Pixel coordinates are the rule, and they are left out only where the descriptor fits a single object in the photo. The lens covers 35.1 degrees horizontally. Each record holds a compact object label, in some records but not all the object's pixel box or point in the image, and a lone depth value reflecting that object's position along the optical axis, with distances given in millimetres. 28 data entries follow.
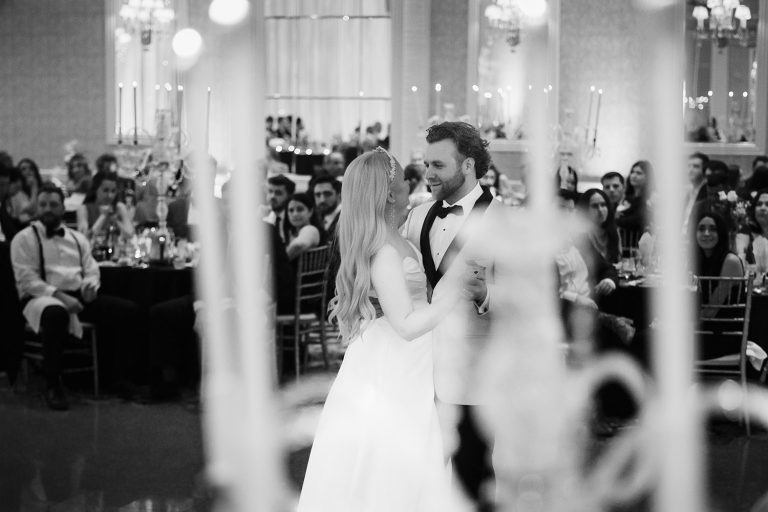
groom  3408
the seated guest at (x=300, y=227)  7422
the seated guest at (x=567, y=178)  9609
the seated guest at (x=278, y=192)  8367
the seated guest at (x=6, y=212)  7852
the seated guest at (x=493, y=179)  10427
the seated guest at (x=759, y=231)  7164
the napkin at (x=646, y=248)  7219
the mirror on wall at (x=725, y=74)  12750
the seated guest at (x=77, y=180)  10461
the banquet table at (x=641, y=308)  6328
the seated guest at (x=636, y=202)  8891
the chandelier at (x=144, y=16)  13836
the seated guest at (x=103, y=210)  8016
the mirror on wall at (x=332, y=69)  15484
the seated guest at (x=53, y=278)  6543
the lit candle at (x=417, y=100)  13859
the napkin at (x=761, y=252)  7043
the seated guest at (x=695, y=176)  9711
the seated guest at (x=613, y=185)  9328
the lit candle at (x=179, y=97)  12844
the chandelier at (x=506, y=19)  12852
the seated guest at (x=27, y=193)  9023
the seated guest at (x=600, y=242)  6254
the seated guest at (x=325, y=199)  8406
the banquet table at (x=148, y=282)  7059
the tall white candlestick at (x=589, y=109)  12766
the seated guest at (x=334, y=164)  11500
